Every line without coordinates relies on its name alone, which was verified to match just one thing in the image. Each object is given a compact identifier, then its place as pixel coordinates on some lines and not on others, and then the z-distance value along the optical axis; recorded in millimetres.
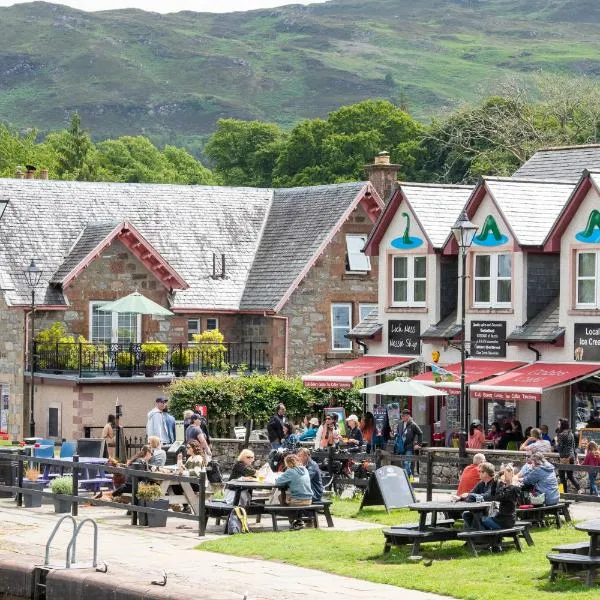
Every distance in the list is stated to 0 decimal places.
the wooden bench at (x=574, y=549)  22877
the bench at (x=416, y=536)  24891
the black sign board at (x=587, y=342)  40344
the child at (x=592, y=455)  32000
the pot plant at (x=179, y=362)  52375
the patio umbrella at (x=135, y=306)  49375
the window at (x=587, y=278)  40938
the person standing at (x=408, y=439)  36656
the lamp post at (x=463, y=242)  34081
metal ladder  24000
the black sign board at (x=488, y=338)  42906
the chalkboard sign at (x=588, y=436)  37688
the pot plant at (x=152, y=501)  29656
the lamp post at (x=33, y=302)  45666
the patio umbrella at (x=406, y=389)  39438
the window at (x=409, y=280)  46125
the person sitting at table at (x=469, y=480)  28078
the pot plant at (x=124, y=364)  51156
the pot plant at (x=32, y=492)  32438
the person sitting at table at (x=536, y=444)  32594
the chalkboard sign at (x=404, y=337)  45875
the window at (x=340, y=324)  56031
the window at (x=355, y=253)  56094
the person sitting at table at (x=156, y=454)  32531
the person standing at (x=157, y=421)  39719
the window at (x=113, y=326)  53875
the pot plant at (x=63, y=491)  31800
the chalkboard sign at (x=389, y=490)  30250
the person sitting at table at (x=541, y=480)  27109
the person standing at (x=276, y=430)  40000
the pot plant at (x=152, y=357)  51500
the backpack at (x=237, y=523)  28250
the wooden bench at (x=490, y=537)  24672
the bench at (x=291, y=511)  28312
